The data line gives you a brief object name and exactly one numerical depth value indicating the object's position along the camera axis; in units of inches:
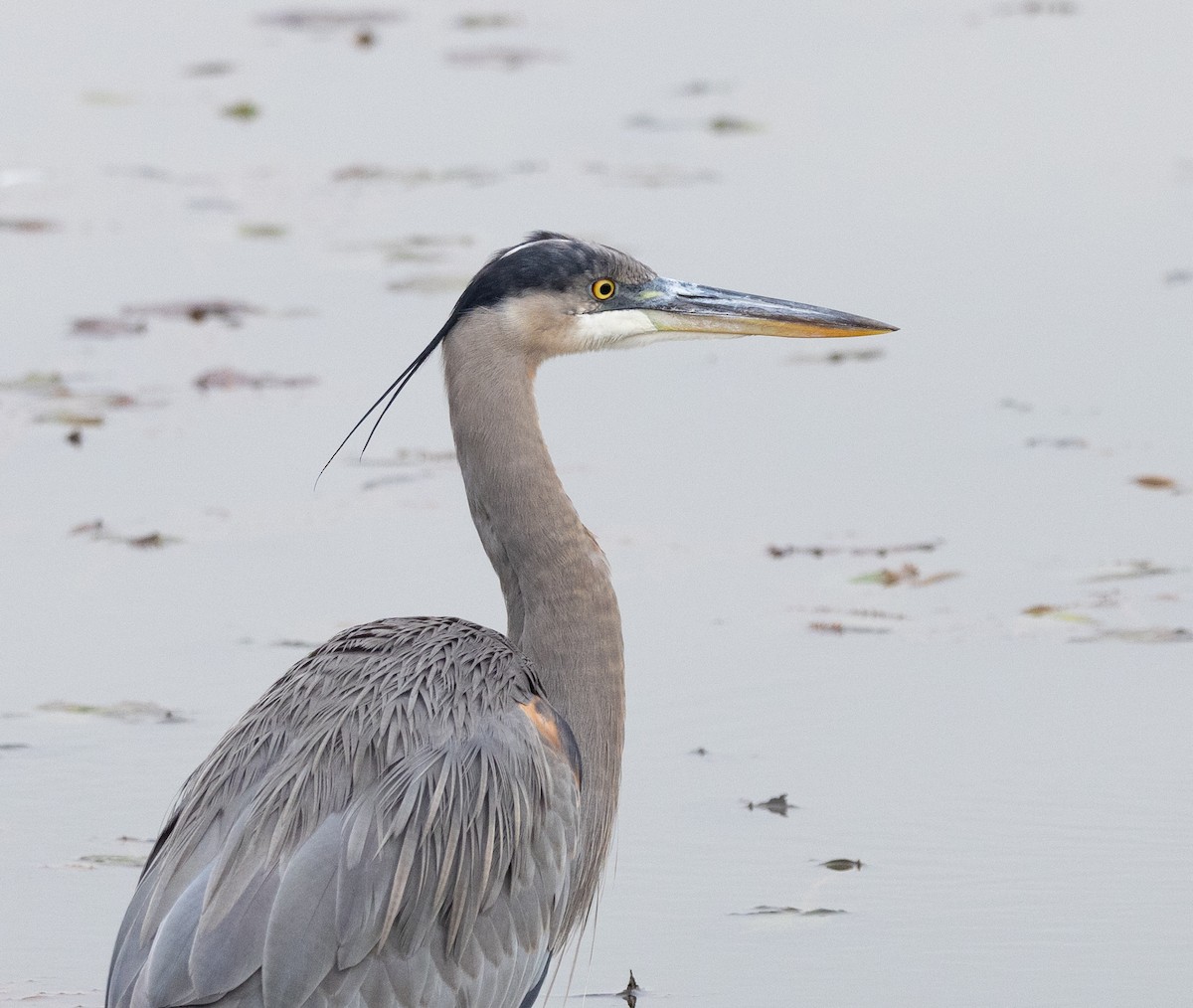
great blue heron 345.7
